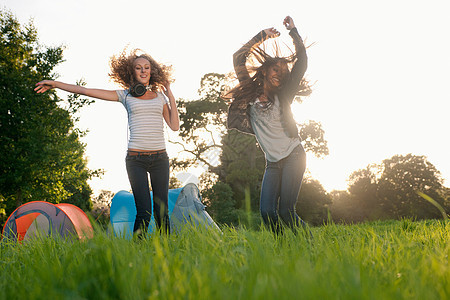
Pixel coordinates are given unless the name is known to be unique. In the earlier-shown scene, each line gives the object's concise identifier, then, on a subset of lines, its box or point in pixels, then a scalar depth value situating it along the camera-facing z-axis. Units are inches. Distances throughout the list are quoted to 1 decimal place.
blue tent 245.1
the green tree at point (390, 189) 1007.6
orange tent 242.9
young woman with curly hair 134.8
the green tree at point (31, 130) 471.2
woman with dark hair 134.8
